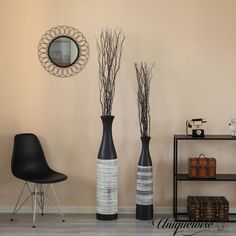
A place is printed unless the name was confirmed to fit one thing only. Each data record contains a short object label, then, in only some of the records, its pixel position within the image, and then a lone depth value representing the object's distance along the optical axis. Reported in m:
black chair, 5.01
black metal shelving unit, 4.90
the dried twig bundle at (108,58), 5.11
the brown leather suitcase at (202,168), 4.94
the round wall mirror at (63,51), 5.19
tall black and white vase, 4.95
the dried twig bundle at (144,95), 5.05
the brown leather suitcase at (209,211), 4.92
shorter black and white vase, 4.98
